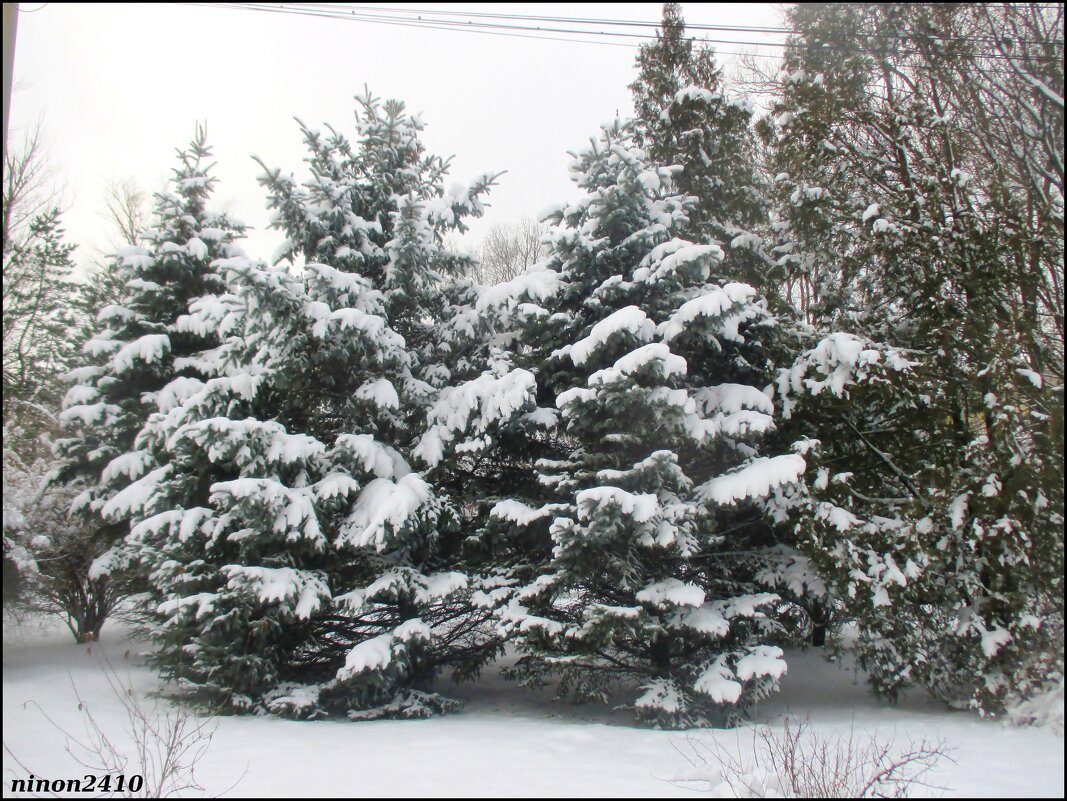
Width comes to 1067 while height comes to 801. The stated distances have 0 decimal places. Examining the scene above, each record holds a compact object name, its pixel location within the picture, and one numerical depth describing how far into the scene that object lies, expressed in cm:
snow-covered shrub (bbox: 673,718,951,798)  419
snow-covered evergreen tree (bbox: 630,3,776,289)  844
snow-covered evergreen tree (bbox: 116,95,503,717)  623
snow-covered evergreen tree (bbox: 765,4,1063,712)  570
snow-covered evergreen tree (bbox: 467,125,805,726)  607
